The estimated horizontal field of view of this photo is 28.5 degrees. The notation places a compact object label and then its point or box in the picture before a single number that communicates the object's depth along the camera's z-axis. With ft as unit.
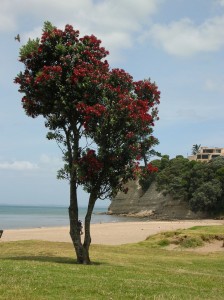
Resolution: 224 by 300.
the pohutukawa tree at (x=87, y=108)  51.39
